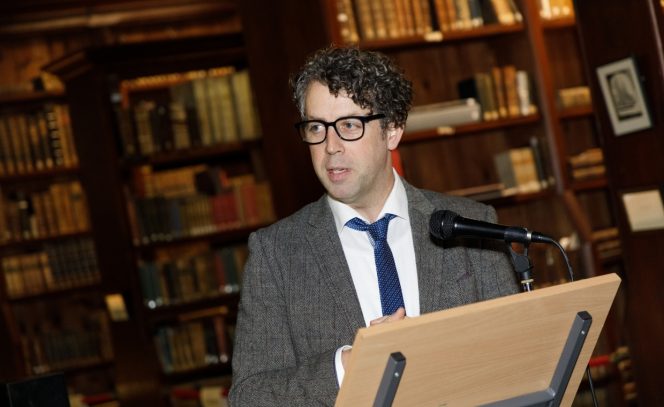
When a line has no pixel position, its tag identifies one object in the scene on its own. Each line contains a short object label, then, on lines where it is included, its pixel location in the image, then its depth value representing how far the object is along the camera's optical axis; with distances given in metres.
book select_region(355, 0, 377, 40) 8.02
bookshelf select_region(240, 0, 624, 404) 8.35
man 3.47
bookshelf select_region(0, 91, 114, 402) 11.27
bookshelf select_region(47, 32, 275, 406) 9.73
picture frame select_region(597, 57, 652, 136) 6.78
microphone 3.16
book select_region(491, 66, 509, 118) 8.69
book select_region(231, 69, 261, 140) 9.99
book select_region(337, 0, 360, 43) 7.85
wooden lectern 2.59
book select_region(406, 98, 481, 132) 8.20
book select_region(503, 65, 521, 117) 8.72
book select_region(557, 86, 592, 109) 8.89
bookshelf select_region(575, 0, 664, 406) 6.71
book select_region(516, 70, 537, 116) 8.79
